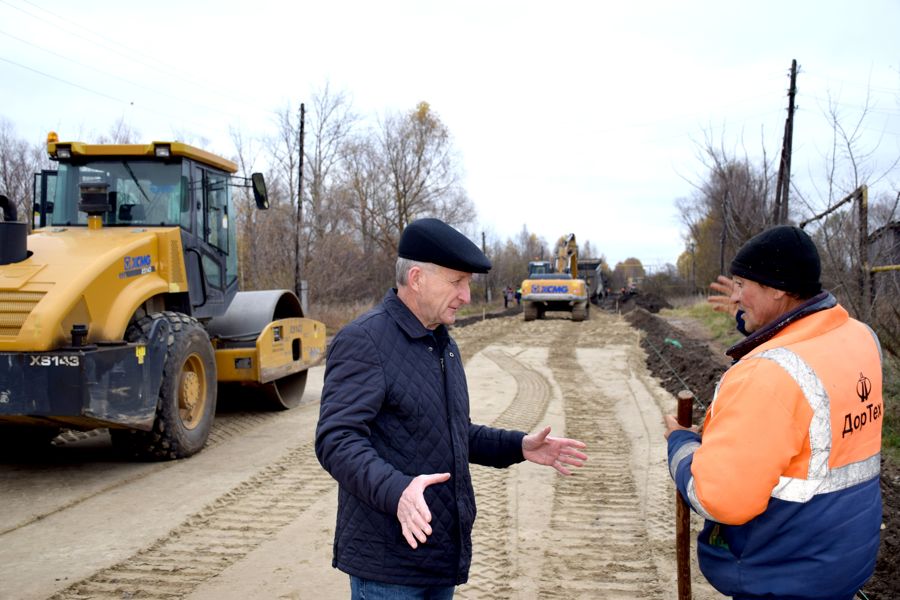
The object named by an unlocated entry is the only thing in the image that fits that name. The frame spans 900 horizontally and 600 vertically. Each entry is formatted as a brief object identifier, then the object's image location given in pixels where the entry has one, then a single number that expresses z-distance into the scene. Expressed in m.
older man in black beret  2.27
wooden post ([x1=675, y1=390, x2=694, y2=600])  2.99
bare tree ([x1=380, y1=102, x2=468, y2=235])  39.66
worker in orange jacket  2.08
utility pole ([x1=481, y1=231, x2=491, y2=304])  52.13
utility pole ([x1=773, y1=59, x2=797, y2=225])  14.73
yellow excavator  26.20
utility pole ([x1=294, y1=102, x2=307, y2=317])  22.69
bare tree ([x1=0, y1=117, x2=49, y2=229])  24.36
